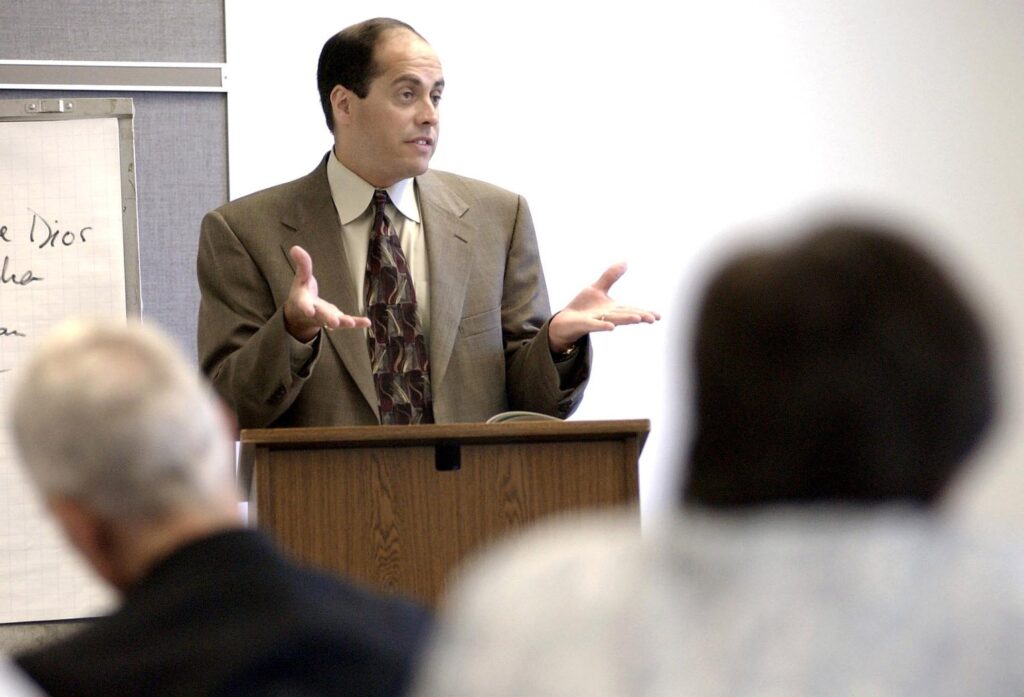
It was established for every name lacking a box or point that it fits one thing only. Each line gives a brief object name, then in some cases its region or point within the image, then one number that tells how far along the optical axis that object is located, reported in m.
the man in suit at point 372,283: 6.00
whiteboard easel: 7.98
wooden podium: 5.12
